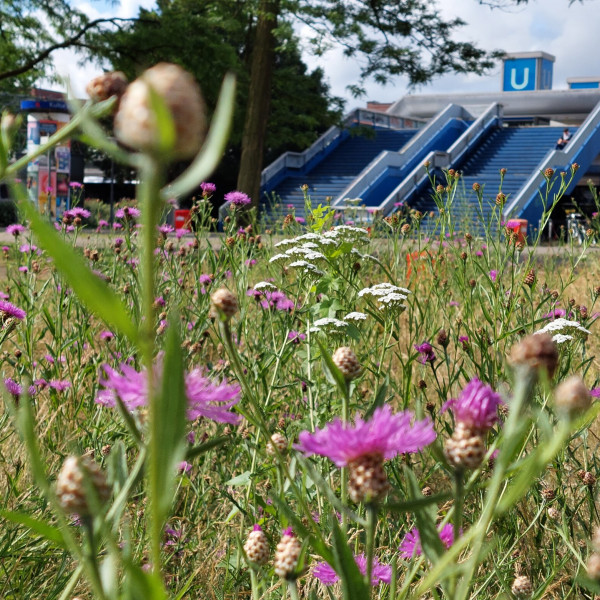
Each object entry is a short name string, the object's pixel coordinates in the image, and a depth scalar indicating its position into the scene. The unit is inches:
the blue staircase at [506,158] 609.9
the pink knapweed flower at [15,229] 134.5
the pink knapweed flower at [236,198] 119.7
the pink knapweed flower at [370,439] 21.8
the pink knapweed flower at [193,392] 21.1
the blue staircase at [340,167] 645.3
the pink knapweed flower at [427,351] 68.3
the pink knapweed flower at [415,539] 37.6
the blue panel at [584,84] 1318.9
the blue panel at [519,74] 1177.4
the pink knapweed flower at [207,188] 118.5
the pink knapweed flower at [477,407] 21.4
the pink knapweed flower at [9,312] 69.3
